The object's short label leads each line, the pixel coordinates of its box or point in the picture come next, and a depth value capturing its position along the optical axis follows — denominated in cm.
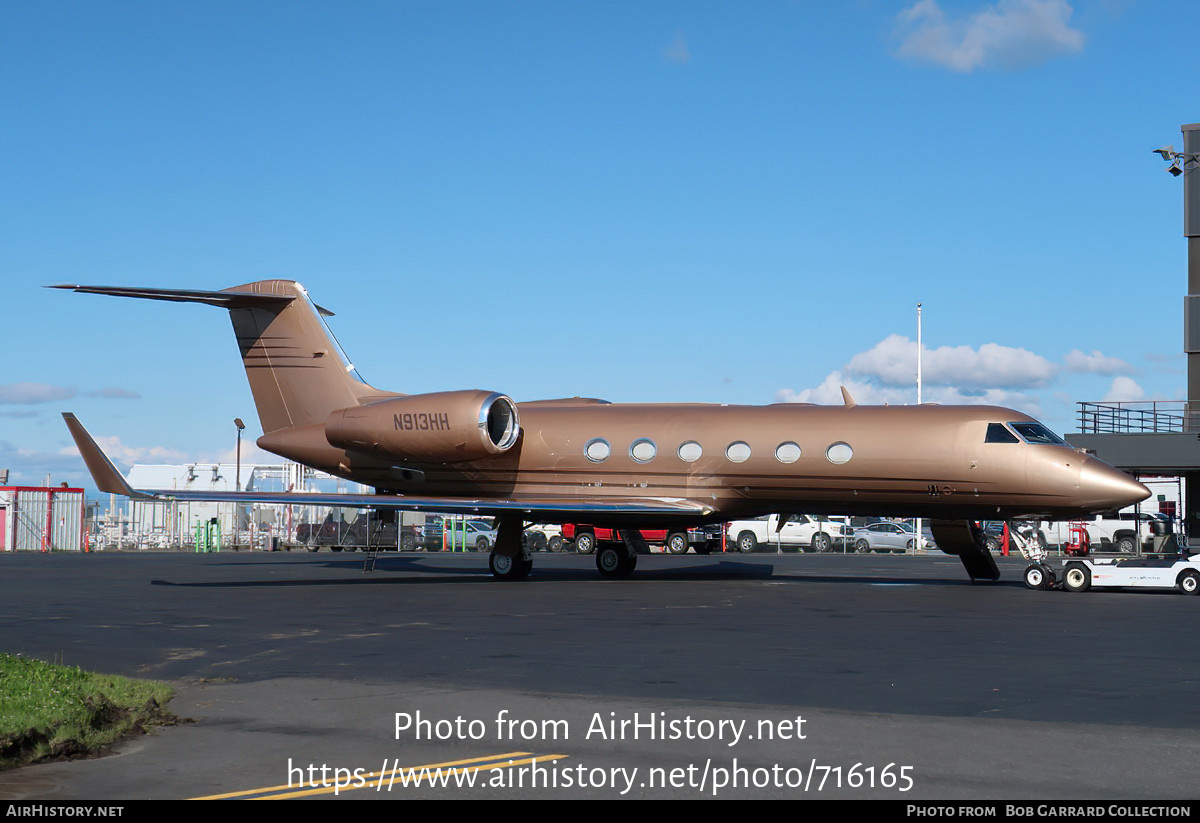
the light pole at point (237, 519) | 5253
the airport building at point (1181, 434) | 3788
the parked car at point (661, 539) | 4456
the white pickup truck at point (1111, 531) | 4897
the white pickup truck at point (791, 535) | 5084
